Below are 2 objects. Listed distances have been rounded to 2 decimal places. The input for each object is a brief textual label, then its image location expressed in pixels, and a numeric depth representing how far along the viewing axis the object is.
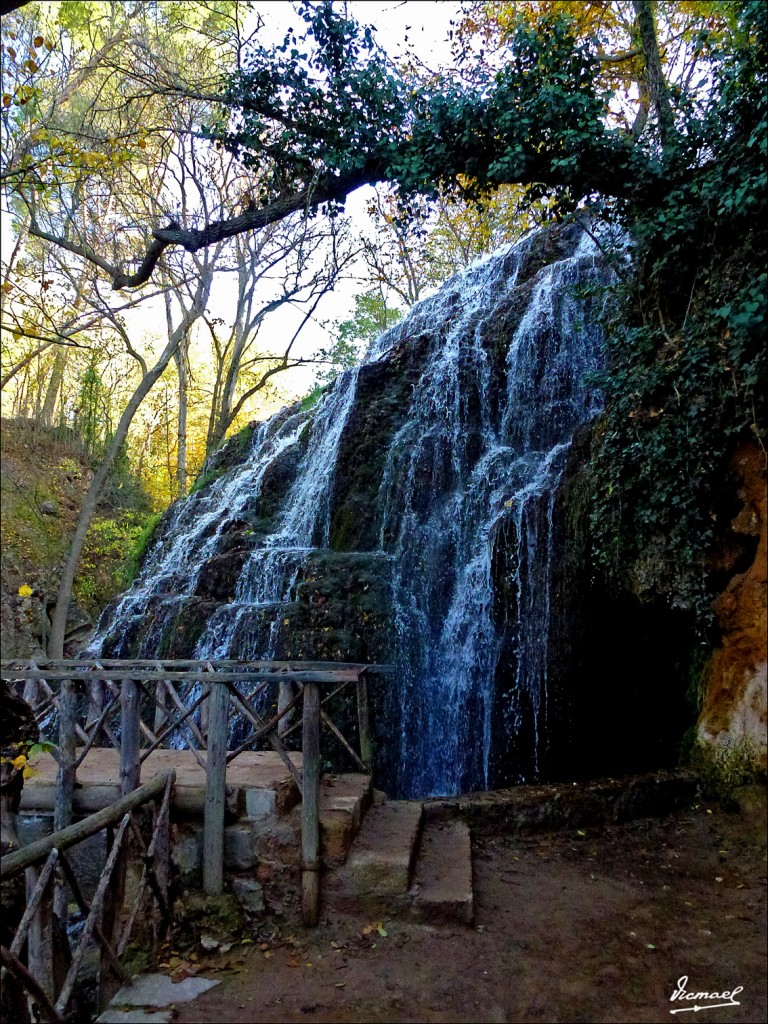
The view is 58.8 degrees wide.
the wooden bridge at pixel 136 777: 3.28
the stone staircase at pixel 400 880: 4.41
